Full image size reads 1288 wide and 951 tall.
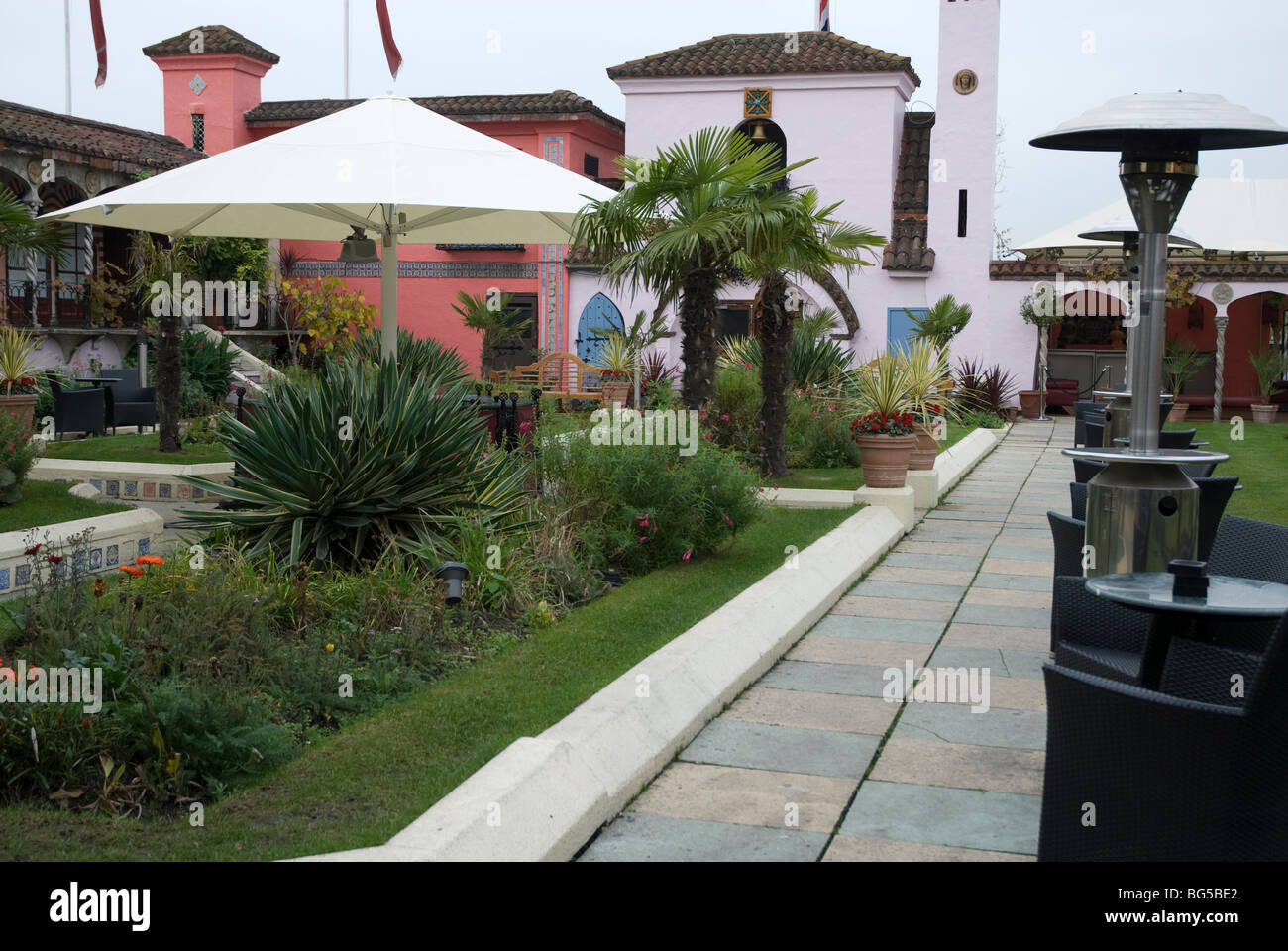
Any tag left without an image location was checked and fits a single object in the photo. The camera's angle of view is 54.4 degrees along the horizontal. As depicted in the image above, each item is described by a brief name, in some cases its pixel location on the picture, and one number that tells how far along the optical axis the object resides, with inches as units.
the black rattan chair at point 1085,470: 306.8
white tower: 916.6
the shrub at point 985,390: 894.4
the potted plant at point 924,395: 476.1
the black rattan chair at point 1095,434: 418.6
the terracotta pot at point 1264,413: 860.6
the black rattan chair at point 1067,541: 234.2
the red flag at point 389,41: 1069.1
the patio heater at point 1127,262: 351.3
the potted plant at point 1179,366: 838.5
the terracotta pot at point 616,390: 761.6
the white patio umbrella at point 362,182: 296.8
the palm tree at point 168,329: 471.8
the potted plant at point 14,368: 479.5
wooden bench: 810.8
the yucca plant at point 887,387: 442.9
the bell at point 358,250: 371.8
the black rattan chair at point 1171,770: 122.8
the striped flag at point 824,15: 1085.1
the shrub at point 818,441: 542.3
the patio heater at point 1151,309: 176.4
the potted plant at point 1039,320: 897.5
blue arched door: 988.6
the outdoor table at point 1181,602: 142.0
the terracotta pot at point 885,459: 429.4
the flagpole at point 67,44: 984.3
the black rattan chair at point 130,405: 560.4
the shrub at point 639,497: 313.0
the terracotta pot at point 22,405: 426.3
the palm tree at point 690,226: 418.0
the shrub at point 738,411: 496.1
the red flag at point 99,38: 1107.3
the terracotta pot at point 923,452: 475.8
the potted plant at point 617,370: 768.3
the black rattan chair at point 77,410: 519.1
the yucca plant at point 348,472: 262.4
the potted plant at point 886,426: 430.6
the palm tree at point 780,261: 418.9
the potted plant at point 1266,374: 861.2
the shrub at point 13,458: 338.3
